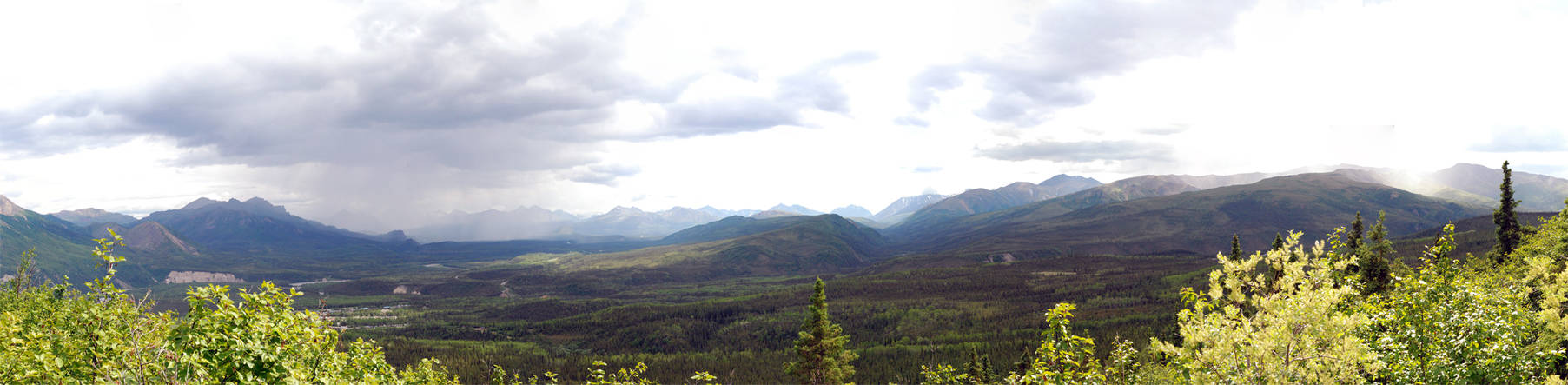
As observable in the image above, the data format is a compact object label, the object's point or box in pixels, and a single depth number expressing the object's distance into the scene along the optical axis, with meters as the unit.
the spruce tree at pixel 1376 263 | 48.31
